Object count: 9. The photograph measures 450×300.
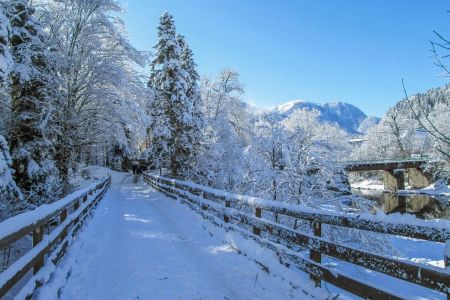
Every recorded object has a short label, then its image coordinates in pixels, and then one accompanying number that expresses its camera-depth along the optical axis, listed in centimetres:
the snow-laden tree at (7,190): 966
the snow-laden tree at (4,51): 865
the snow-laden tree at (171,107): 2798
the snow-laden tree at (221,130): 2881
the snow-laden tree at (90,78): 1639
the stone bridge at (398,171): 5854
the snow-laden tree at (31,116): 1320
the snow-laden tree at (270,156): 1277
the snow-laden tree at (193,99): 3026
